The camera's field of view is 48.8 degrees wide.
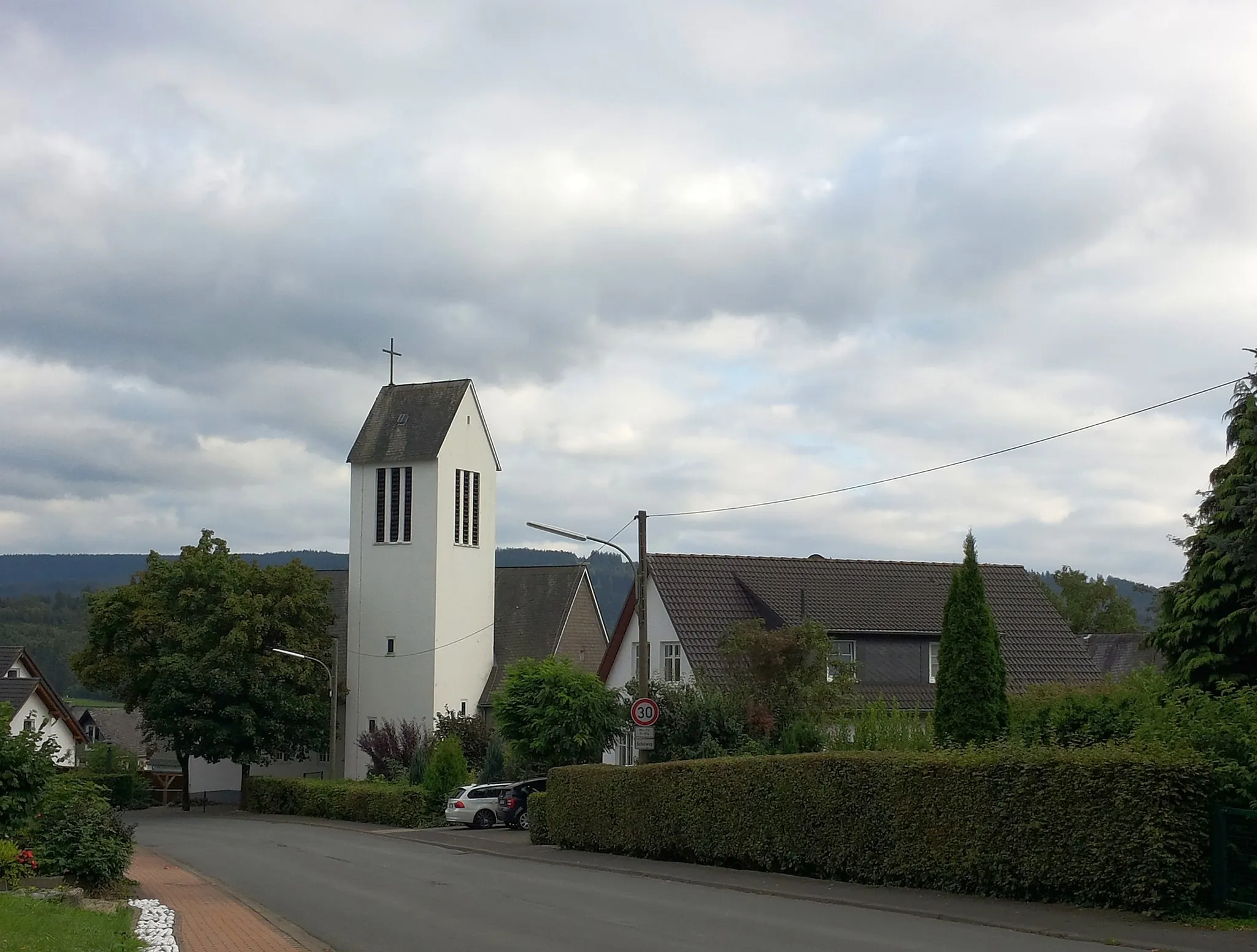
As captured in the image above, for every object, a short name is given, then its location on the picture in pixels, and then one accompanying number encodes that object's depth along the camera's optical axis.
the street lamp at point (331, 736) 53.76
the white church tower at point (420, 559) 67.12
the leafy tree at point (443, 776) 45.28
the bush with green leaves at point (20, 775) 19.50
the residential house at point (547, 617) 72.62
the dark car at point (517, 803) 40.53
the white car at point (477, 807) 41.22
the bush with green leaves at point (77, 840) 19.56
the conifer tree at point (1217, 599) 22.89
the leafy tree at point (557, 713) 35.72
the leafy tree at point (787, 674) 35.00
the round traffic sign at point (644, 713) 28.89
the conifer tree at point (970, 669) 29.64
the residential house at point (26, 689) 58.07
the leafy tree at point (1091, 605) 90.62
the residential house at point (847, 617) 42.69
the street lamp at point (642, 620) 28.53
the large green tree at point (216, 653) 60.31
